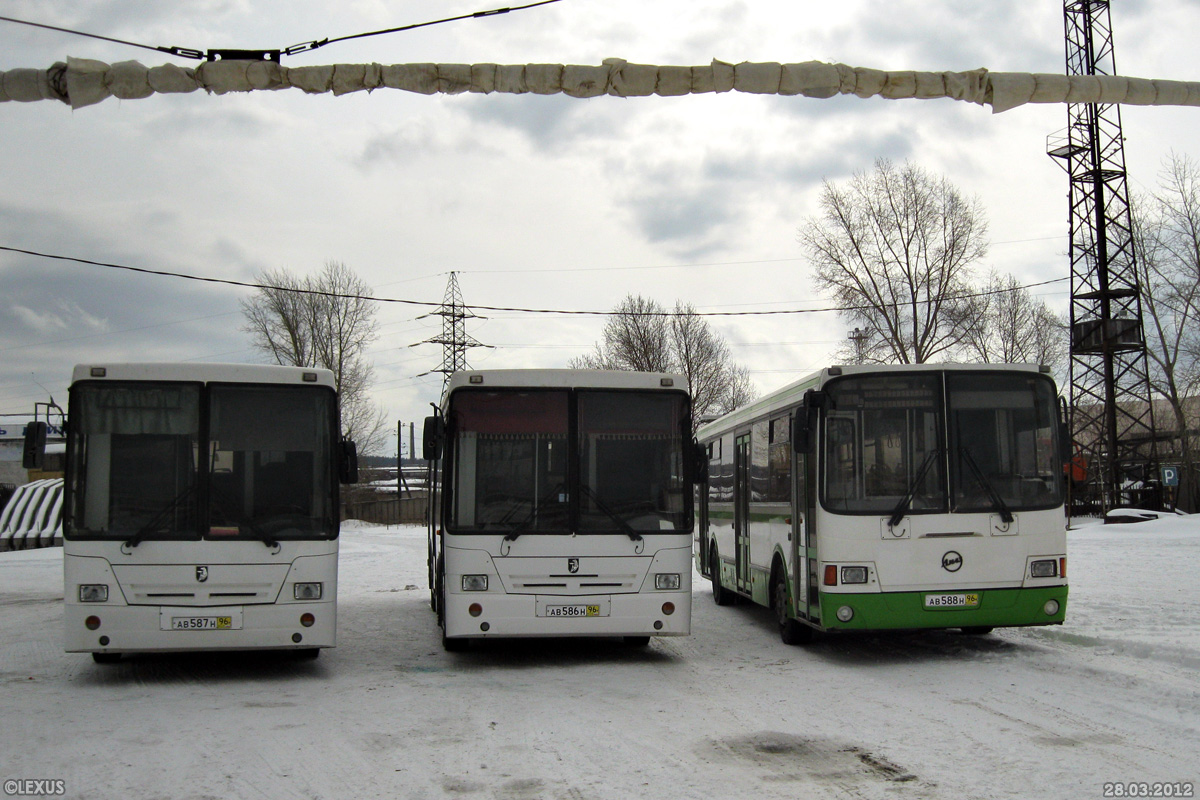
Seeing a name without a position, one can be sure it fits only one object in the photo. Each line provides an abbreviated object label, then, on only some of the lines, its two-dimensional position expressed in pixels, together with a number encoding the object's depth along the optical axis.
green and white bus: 10.78
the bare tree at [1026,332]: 61.84
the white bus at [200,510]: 9.85
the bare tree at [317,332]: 51.31
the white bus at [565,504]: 10.76
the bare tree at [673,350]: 59.34
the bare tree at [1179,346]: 41.38
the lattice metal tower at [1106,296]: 44.06
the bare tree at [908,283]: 49.12
